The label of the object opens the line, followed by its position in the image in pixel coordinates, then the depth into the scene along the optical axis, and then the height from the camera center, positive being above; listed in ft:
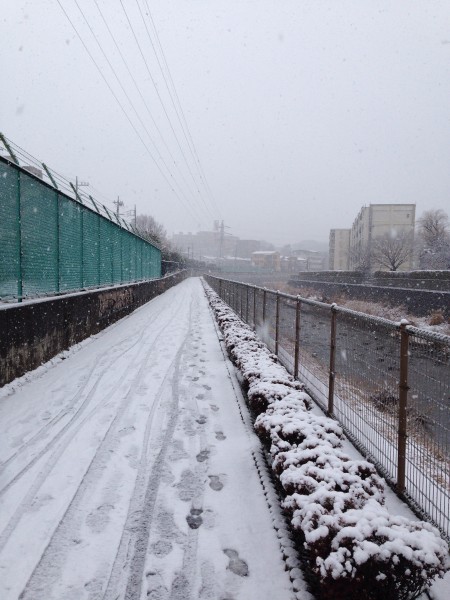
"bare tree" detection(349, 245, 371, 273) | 178.29 +7.95
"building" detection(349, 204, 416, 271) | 239.09 +30.86
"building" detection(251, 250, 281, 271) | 486.59 +15.00
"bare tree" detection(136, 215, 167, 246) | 354.17 +43.35
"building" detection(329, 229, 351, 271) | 319.06 +19.45
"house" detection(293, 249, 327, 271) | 483.80 +19.83
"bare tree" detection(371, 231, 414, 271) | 184.34 +10.64
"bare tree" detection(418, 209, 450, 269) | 153.58 +15.30
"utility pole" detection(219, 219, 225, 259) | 428.56 +43.53
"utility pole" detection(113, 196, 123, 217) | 224.61 +35.55
